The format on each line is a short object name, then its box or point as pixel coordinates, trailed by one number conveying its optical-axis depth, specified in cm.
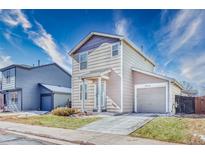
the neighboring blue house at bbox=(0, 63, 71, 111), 1157
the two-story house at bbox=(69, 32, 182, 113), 687
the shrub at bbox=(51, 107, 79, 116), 687
